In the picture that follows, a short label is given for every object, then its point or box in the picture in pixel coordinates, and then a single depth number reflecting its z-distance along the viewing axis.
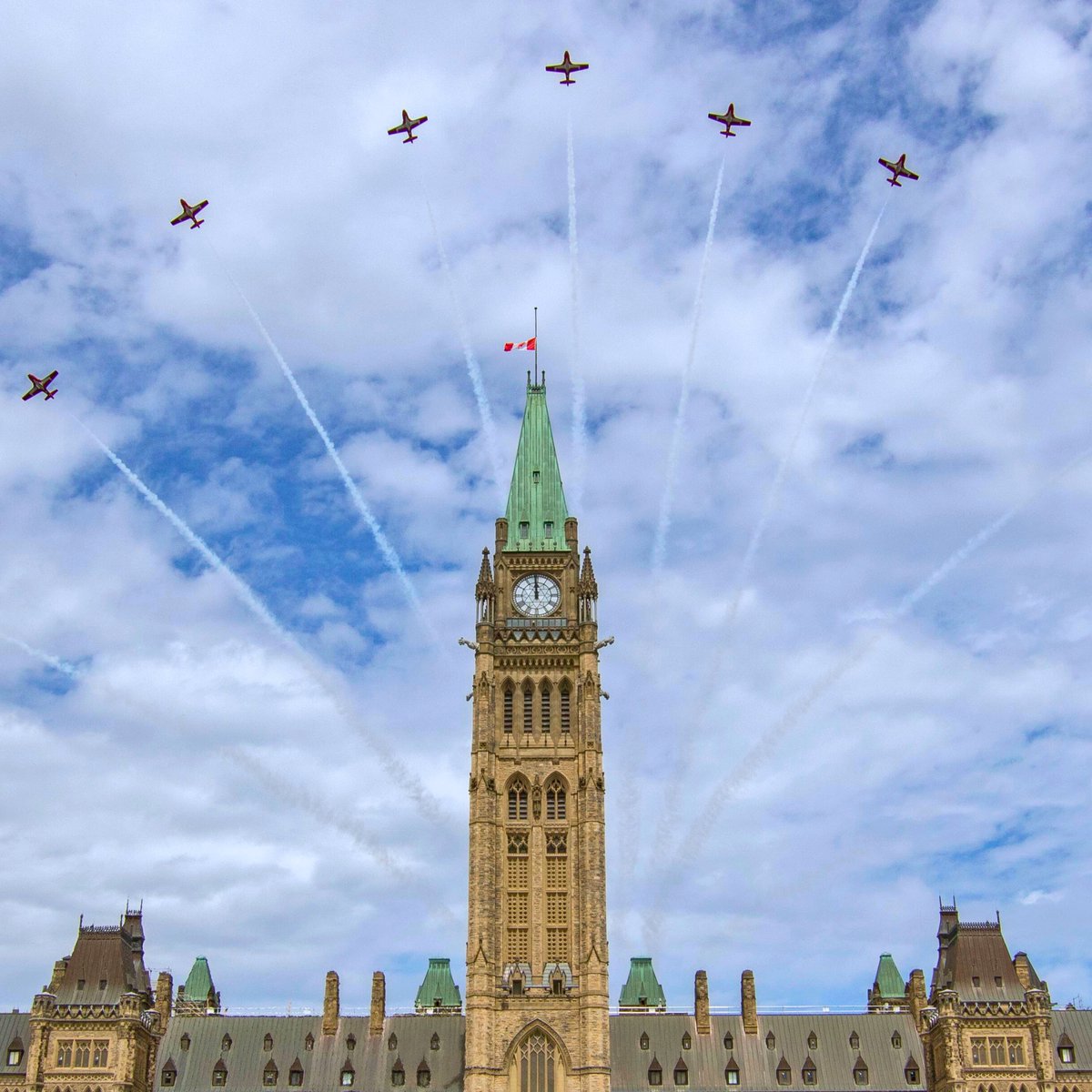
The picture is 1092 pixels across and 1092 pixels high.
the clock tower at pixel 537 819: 135.12
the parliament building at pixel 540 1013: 136.00
